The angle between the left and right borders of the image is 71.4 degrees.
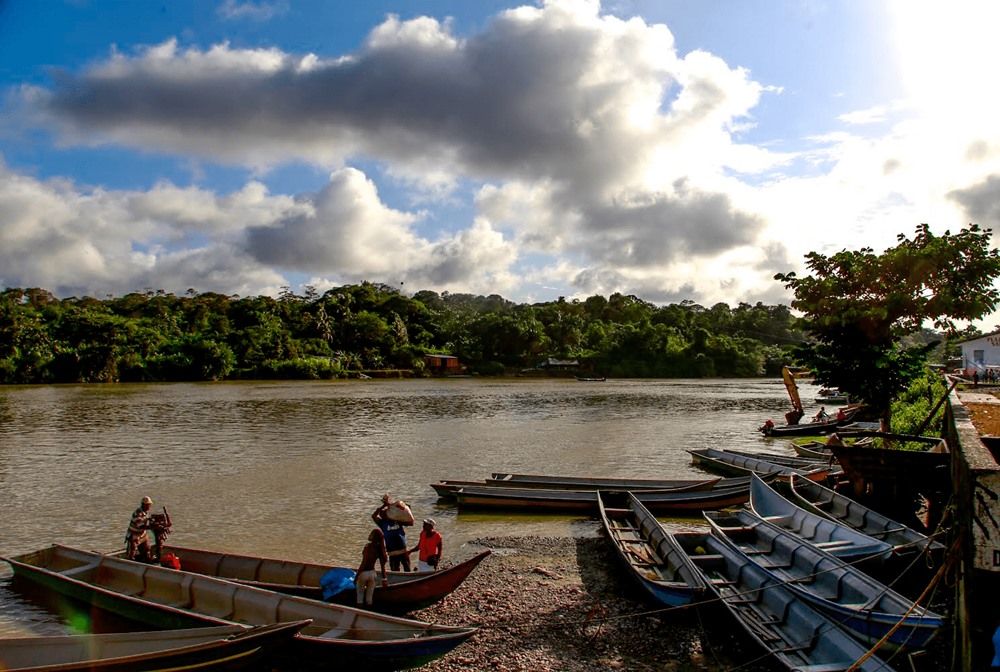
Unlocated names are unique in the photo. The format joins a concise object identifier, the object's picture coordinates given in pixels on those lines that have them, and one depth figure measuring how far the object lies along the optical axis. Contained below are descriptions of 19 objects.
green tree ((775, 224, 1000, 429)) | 19.09
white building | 50.63
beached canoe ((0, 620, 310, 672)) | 8.13
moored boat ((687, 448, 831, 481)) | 20.98
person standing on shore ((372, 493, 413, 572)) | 12.34
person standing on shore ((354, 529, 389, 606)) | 10.52
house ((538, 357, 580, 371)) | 116.69
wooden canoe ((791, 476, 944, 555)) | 13.03
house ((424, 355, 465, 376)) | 114.81
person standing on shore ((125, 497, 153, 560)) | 12.83
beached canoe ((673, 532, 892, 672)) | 8.87
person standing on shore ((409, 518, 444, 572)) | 12.41
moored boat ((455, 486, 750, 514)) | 19.45
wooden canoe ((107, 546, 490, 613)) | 10.81
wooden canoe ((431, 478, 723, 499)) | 21.05
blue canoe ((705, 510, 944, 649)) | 9.03
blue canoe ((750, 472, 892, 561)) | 12.41
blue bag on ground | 10.73
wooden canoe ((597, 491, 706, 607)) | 11.13
